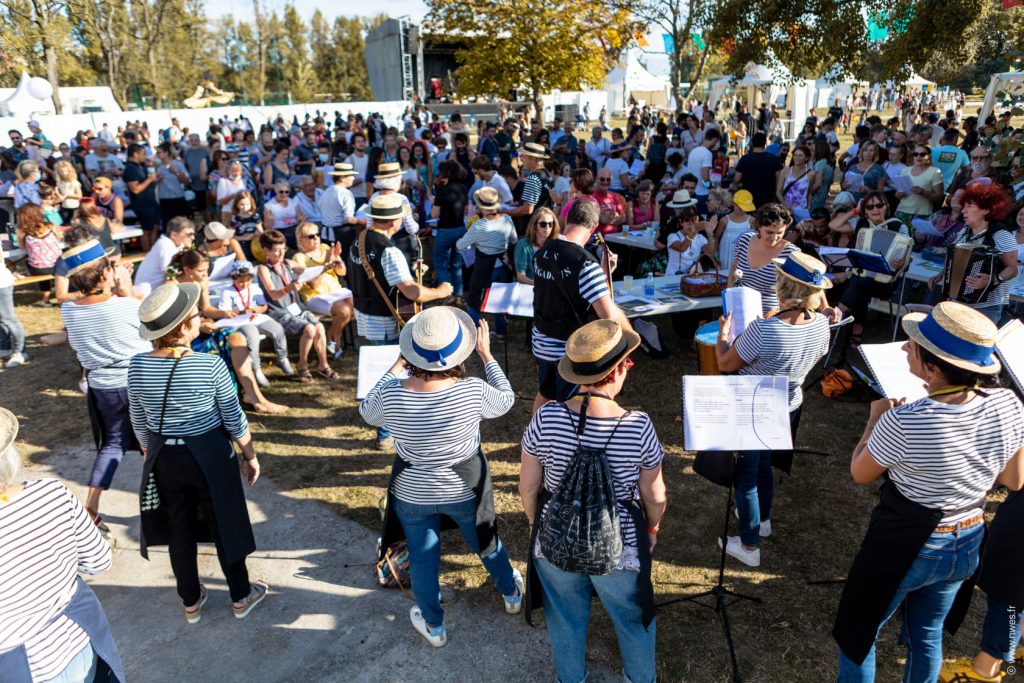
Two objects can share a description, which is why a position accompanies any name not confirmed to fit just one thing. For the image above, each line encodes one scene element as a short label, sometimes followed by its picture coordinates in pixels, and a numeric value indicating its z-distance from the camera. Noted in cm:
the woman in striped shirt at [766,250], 482
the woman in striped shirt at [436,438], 311
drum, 570
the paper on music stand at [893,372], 331
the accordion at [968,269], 537
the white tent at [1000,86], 1284
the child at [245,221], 884
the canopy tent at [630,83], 3688
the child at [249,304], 668
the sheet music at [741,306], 416
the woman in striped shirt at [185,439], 336
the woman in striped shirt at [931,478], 249
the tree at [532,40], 2012
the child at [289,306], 684
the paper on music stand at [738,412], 329
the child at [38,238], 846
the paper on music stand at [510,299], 602
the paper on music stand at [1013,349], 310
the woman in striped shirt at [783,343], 362
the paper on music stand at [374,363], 419
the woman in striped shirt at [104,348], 438
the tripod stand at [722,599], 361
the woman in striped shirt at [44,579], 226
